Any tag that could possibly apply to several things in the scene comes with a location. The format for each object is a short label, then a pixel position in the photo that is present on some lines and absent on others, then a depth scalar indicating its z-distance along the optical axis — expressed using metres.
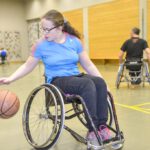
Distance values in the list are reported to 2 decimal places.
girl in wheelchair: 2.35
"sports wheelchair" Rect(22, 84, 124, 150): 2.23
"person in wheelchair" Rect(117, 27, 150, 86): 5.85
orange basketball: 2.54
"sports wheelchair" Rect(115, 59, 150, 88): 5.82
